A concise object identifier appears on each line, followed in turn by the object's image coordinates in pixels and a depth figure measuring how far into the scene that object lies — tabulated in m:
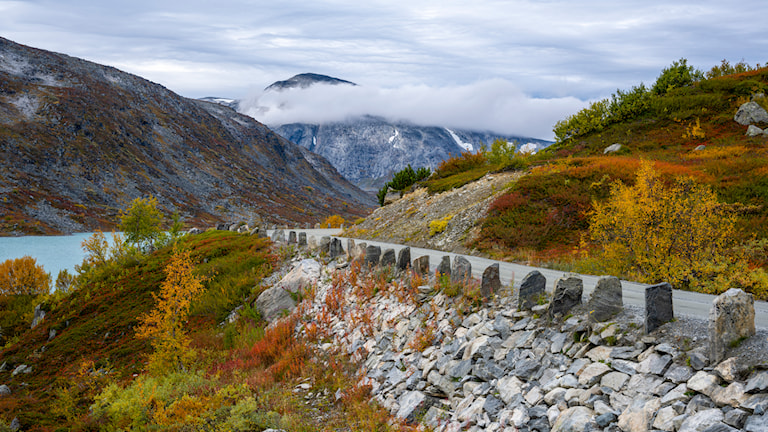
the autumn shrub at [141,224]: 36.88
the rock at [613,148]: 35.63
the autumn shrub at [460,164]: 45.66
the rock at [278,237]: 25.25
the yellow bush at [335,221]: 59.69
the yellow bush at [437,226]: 26.77
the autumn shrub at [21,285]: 38.84
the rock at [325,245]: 19.75
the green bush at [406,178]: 51.03
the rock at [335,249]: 18.61
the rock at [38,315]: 27.38
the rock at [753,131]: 29.84
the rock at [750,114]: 31.81
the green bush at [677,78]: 45.56
